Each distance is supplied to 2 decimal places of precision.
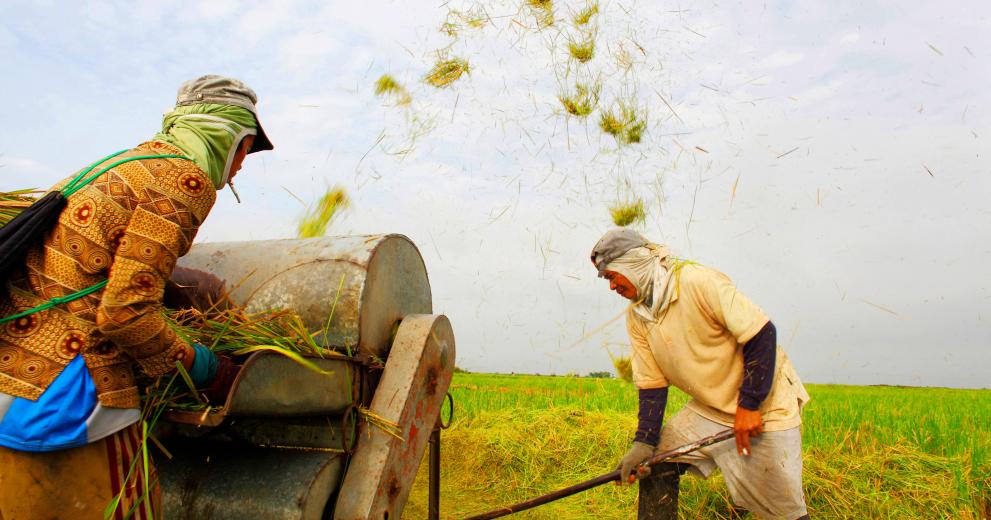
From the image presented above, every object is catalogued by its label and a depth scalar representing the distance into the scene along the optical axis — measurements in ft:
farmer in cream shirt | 9.89
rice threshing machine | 7.75
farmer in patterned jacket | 5.18
